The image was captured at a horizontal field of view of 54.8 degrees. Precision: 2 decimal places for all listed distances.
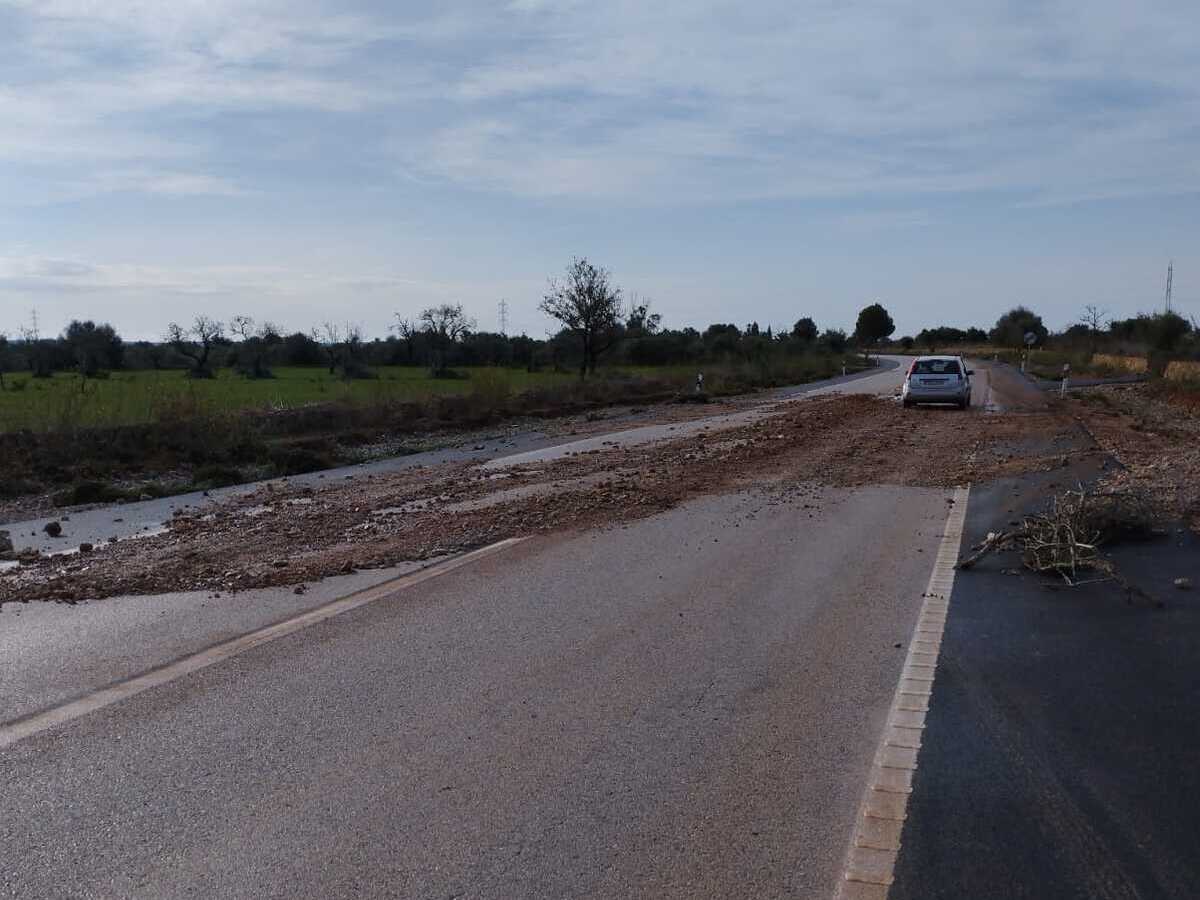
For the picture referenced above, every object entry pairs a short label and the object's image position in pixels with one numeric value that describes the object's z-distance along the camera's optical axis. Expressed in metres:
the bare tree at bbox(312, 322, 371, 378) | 67.75
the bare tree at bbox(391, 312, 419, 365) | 82.50
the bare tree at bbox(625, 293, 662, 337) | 75.31
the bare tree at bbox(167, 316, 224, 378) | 71.94
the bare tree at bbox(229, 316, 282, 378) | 71.00
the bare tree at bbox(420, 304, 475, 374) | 79.38
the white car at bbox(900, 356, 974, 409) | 31.05
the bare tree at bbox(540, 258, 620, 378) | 58.16
